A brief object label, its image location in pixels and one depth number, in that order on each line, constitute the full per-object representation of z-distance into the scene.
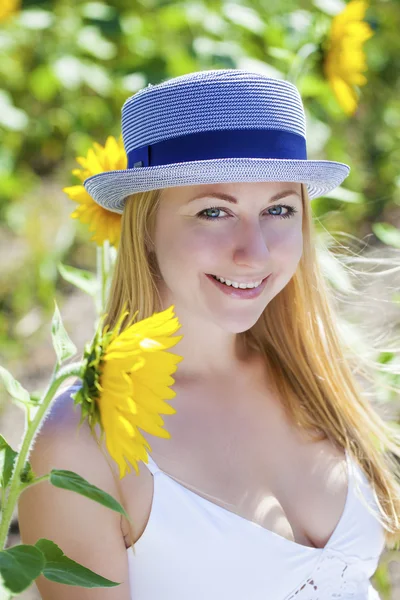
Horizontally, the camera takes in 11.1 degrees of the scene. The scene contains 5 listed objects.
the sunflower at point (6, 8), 2.48
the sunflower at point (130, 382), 1.54
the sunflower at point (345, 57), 2.30
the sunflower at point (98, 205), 1.95
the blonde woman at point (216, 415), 1.81
